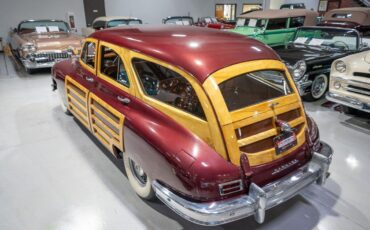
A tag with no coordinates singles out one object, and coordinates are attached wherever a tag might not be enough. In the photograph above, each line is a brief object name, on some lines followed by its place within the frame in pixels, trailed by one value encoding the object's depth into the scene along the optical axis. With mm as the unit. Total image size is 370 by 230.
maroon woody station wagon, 1908
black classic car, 4910
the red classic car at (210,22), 11555
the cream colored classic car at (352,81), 3955
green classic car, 7758
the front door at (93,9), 12445
